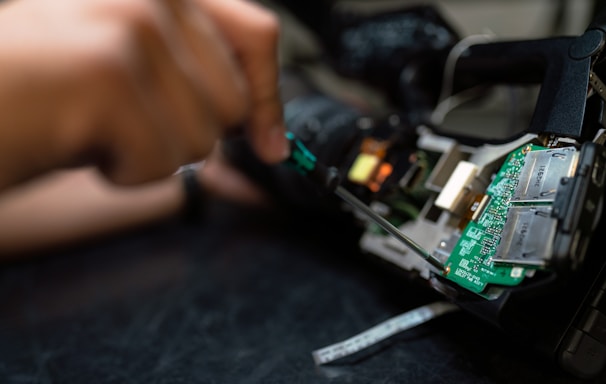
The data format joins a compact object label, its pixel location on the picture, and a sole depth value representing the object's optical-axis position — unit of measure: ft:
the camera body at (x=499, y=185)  1.50
